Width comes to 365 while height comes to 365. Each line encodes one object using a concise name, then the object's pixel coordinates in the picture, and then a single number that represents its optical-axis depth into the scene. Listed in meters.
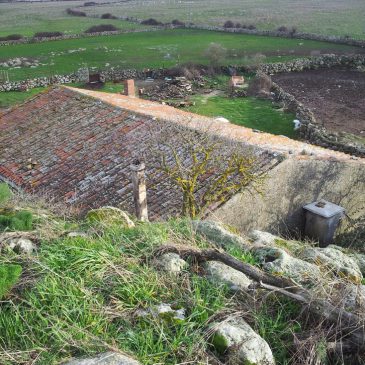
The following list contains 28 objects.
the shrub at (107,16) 88.08
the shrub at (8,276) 4.88
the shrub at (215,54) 40.62
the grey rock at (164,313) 4.62
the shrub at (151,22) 75.50
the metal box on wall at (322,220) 12.59
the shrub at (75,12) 96.00
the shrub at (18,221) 6.59
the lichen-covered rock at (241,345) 4.25
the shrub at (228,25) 68.38
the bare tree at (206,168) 10.79
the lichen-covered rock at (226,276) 5.19
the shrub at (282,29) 61.83
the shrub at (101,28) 65.72
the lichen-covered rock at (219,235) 6.36
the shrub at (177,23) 72.38
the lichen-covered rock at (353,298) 4.80
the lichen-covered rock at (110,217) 7.38
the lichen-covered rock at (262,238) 6.88
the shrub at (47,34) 59.97
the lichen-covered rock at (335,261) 5.95
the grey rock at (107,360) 4.00
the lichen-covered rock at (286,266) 5.45
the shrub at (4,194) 8.82
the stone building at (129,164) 11.88
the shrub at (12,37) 57.42
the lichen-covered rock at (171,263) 5.39
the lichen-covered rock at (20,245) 5.74
